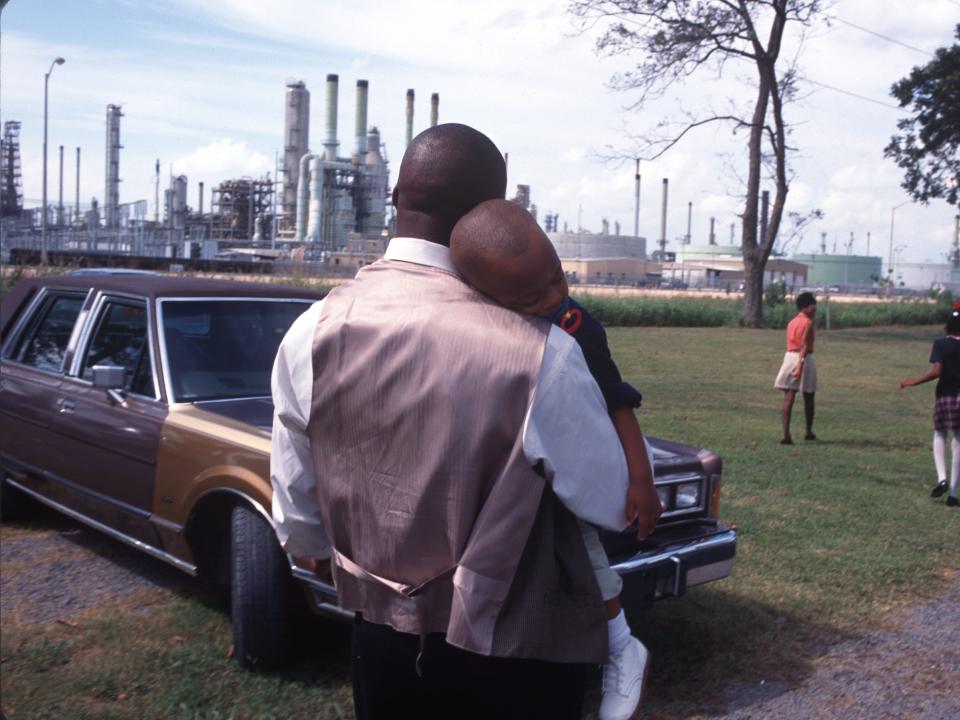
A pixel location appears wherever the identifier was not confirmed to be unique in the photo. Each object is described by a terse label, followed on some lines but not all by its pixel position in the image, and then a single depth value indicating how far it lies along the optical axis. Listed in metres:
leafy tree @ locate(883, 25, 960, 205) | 33.09
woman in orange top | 11.38
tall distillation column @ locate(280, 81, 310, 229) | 69.12
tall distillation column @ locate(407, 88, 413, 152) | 62.50
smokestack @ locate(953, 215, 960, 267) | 74.18
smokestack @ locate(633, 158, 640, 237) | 82.76
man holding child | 1.90
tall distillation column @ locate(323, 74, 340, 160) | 64.75
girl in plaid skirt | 8.40
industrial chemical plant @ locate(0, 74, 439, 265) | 65.50
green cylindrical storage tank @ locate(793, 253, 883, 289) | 103.75
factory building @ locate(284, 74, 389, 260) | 66.25
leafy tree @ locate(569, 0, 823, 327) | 30.28
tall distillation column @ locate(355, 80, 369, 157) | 65.00
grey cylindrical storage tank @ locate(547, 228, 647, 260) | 88.44
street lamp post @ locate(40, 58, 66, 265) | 26.60
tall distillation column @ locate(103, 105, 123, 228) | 74.62
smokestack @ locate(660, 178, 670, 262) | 90.75
